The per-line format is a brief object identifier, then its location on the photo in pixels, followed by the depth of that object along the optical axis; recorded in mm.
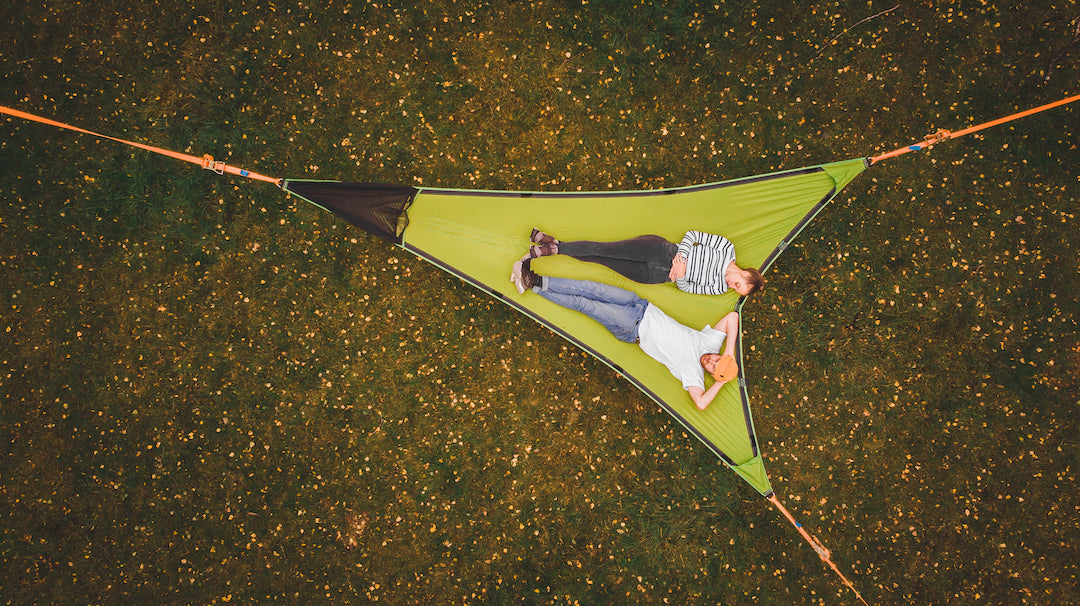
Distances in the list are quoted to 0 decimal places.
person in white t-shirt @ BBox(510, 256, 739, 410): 3895
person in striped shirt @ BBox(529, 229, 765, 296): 3881
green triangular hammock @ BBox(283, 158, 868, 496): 4008
